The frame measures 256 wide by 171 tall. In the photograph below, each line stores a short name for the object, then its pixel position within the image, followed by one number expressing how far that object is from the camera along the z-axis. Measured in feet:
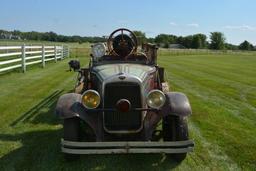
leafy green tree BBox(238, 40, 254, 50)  427.33
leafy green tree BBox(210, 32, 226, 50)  420.77
